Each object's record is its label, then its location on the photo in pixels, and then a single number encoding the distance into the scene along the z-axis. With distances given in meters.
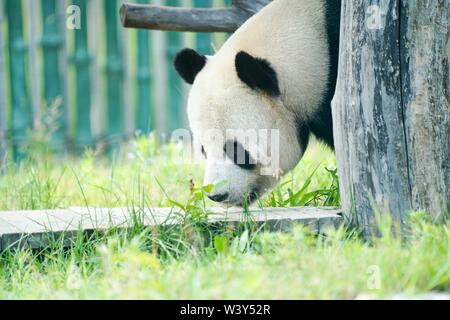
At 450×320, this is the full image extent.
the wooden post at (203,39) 15.84
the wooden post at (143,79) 16.02
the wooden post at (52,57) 15.46
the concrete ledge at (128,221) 7.09
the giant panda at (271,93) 8.00
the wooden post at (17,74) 15.12
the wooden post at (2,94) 14.64
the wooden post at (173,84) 16.08
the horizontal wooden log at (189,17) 9.64
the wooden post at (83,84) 15.68
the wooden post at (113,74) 15.97
